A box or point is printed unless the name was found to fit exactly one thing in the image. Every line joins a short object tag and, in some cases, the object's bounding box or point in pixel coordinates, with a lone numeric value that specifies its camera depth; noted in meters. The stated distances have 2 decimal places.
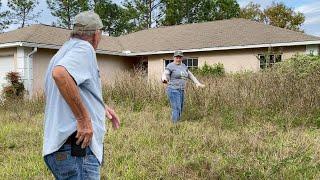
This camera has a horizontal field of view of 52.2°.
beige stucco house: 13.10
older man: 2.14
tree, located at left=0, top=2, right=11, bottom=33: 30.22
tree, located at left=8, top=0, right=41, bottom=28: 30.54
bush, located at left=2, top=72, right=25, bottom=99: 12.38
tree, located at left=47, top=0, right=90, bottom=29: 30.34
